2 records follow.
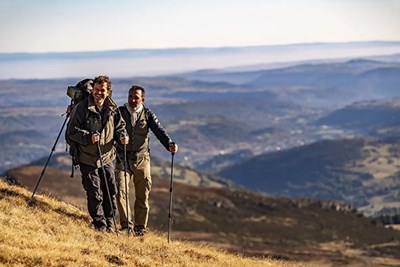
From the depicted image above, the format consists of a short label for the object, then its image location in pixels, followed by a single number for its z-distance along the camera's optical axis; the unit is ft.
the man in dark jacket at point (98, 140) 52.54
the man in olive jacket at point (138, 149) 57.88
